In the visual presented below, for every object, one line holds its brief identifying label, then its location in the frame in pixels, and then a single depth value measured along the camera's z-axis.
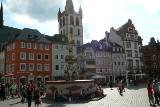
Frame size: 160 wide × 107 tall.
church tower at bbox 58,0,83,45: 45.65
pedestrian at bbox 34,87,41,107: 9.79
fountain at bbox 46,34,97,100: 12.95
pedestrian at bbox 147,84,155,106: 9.74
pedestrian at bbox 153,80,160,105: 9.71
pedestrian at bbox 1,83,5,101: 14.17
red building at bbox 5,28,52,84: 28.05
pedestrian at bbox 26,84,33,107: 9.80
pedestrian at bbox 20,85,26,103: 12.62
